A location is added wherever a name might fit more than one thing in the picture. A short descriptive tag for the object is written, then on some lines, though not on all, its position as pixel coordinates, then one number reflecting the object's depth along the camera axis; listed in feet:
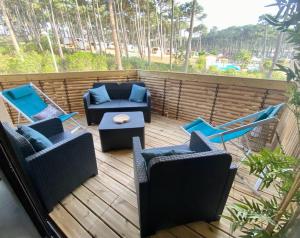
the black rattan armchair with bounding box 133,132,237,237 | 3.46
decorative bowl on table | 7.76
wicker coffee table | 7.32
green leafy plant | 2.53
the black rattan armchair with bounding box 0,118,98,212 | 4.23
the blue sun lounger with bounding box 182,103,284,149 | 5.25
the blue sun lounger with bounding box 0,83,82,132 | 8.23
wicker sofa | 9.86
